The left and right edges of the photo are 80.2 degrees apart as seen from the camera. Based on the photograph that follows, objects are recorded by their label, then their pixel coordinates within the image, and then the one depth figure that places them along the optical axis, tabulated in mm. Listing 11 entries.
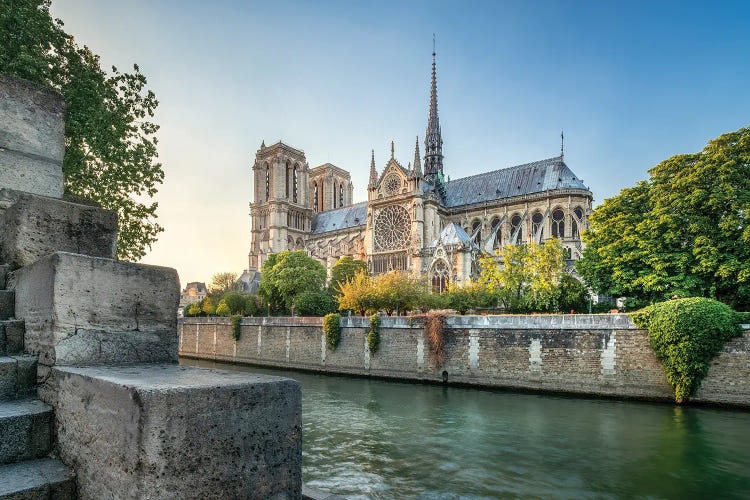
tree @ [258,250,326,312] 39281
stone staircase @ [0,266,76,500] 2143
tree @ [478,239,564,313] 27953
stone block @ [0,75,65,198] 4805
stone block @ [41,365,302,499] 1858
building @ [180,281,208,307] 100156
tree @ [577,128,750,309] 19359
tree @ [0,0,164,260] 10203
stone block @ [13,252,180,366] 2826
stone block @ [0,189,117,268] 3416
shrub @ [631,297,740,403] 16156
